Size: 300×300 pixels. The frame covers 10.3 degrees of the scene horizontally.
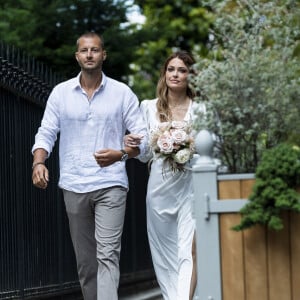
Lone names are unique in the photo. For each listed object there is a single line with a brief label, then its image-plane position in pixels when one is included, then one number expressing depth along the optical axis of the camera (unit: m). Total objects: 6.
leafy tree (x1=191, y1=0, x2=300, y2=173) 8.59
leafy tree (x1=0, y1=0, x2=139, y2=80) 23.76
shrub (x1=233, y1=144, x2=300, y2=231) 7.96
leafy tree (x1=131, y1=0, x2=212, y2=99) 26.91
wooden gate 8.19
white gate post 8.30
